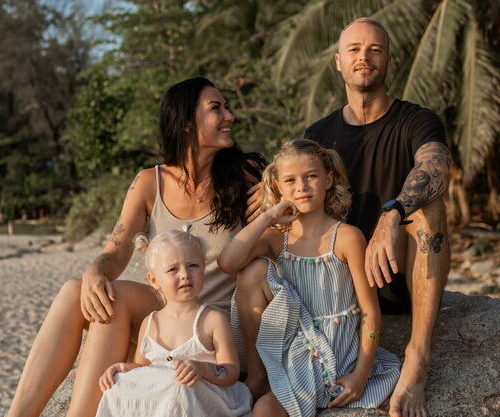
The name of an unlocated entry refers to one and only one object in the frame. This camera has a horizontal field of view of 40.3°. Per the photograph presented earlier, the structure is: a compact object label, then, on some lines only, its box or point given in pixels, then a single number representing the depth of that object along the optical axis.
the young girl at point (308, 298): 2.77
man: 2.81
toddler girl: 2.49
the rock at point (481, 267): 10.73
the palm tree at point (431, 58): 9.36
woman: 2.86
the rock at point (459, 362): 2.88
